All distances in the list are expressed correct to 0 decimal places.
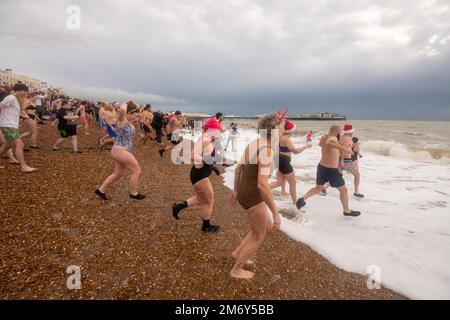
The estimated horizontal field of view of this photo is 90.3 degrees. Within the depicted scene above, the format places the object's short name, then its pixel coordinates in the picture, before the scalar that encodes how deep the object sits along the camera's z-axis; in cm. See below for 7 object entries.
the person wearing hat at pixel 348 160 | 646
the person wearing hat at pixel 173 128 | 1336
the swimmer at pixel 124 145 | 484
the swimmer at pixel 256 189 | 278
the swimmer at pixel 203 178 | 377
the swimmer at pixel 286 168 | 618
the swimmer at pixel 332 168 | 543
